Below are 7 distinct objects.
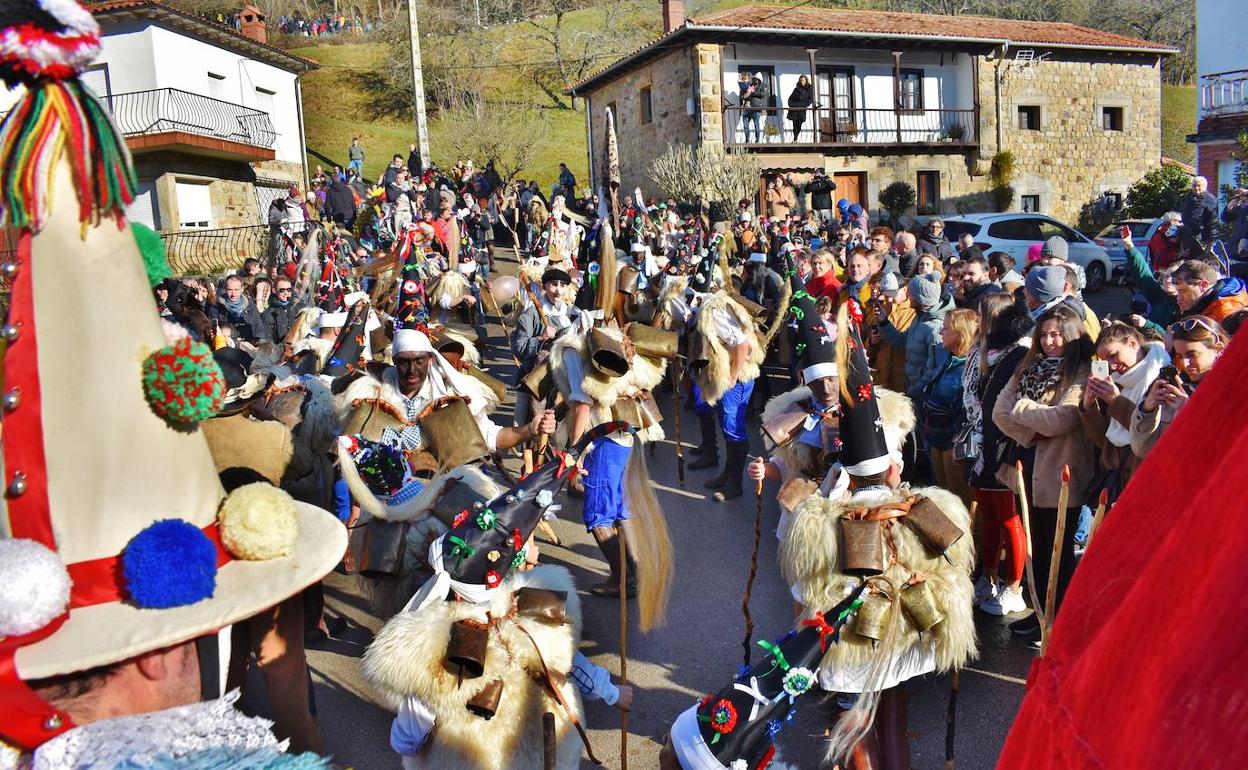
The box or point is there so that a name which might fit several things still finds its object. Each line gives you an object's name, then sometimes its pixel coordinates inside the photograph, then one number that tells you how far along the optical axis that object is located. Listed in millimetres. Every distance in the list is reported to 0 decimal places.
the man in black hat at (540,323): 7543
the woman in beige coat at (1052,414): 4848
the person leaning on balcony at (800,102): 26500
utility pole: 28211
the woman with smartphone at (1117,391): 4422
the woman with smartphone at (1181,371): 3893
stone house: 26516
